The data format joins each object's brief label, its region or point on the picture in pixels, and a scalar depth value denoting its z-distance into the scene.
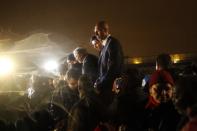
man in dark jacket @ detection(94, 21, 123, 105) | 4.74
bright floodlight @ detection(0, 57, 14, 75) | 7.34
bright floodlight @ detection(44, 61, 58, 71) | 7.20
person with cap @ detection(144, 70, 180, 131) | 4.00
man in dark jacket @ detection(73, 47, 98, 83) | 5.27
